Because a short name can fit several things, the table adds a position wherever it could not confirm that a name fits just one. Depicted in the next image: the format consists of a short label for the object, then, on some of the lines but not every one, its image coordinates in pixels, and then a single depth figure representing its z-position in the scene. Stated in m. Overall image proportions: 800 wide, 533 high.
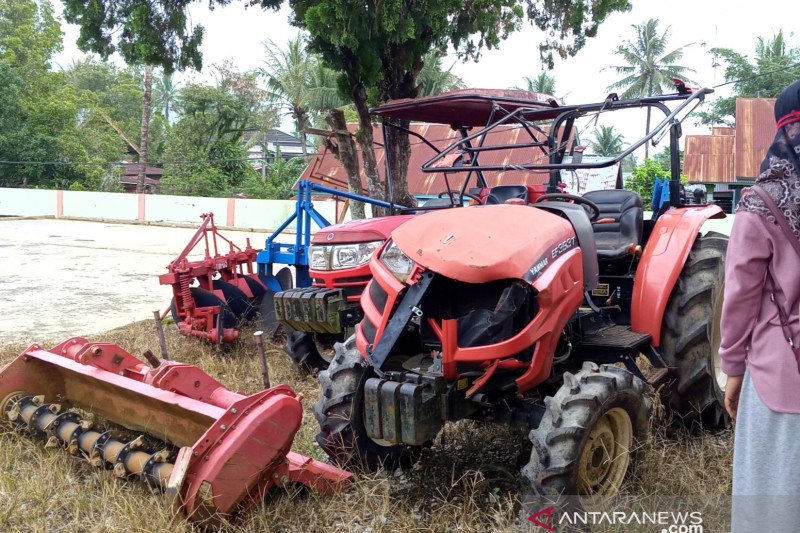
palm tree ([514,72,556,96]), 38.50
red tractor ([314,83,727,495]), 3.02
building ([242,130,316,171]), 63.16
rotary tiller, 2.99
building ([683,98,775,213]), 25.67
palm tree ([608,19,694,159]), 46.66
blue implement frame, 6.43
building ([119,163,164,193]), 46.62
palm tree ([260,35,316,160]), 34.88
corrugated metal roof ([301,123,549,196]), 18.96
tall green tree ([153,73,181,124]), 61.97
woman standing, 1.99
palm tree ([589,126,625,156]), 44.28
